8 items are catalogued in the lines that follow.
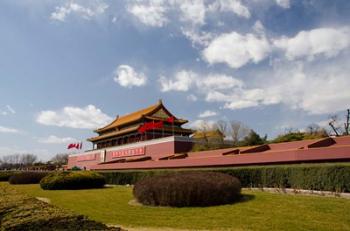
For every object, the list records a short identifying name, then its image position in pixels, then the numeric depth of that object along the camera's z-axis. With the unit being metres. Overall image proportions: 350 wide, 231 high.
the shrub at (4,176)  32.00
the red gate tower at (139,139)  34.22
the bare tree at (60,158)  96.32
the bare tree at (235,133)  41.78
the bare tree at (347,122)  32.88
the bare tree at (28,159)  109.50
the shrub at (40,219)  4.76
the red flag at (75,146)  56.01
